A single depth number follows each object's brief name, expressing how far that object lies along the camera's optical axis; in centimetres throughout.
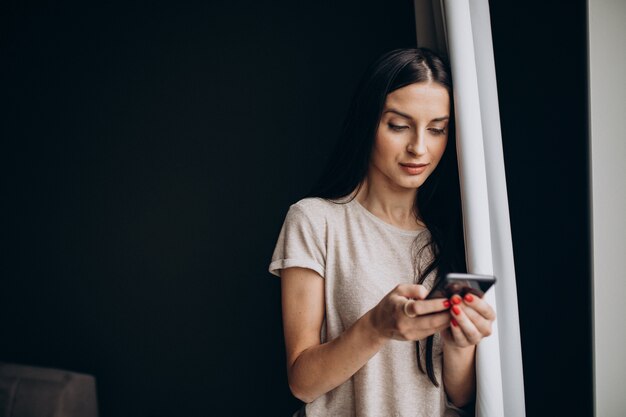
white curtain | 93
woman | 100
